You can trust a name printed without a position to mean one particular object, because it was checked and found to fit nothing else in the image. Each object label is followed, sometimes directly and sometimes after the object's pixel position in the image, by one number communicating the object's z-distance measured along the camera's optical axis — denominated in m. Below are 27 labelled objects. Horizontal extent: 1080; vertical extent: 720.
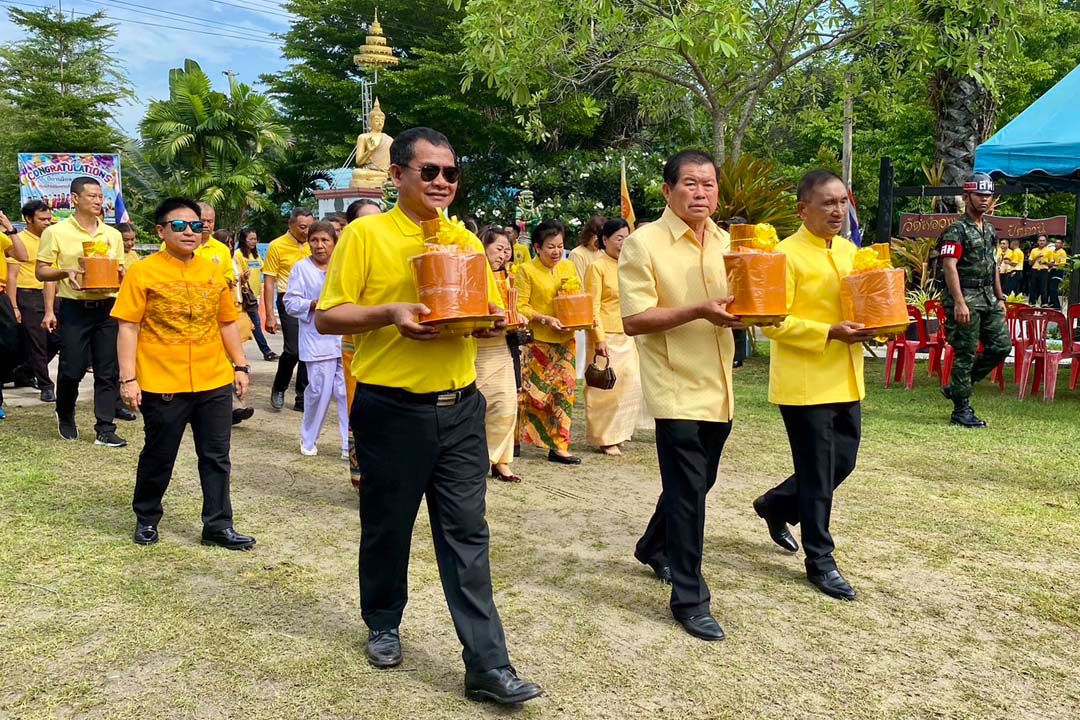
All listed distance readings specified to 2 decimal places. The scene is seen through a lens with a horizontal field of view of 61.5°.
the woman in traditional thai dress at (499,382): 5.94
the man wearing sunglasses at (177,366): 4.63
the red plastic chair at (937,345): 9.91
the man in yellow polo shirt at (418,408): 3.14
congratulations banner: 27.06
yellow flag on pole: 8.55
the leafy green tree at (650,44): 9.68
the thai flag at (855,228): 10.67
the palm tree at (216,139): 33.16
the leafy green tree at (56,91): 37.44
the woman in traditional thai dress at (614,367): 7.06
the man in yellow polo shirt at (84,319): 7.12
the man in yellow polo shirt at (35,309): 9.03
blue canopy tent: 9.03
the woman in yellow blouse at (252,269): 11.57
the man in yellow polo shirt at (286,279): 8.79
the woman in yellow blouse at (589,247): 7.27
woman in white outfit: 6.62
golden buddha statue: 18.66
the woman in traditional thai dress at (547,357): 6.82
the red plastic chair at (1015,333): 9.23
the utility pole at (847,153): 26.50
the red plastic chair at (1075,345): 8.80
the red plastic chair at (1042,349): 8.92
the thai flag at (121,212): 10.37
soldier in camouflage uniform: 7.96
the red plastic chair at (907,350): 10.11
